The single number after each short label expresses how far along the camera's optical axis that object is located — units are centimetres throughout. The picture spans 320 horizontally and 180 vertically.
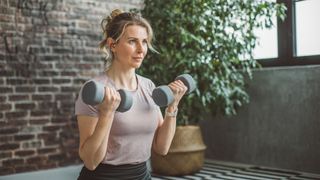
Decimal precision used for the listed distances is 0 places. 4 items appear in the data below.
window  393
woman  140
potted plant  365
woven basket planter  380
